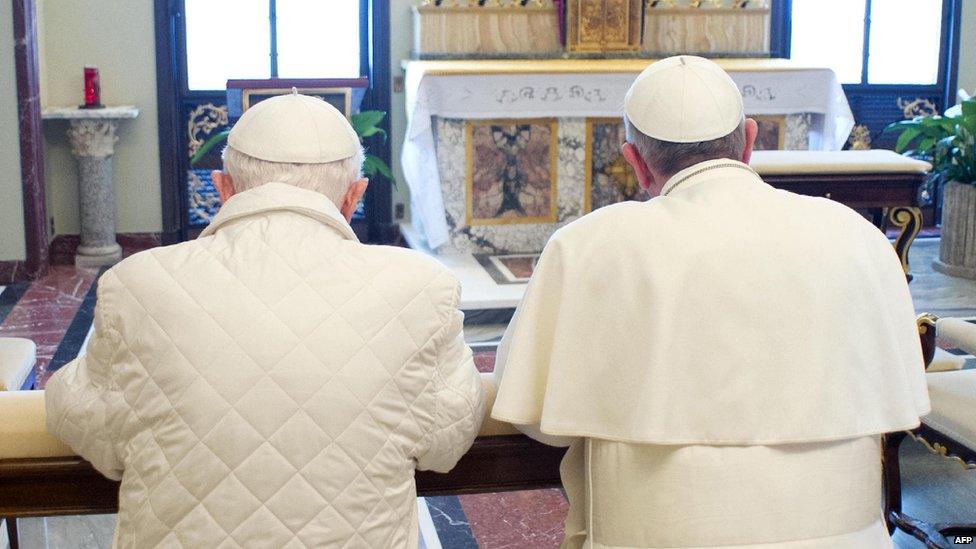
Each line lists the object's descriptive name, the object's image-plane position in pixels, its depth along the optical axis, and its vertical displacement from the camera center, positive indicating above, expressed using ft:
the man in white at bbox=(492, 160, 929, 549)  7.04 -1.73
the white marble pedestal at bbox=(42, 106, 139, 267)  26.45 -2.72
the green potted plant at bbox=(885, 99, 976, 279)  26.12 -2.68
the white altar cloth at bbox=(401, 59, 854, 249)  25.63 -0.99
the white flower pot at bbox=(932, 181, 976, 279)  26.14 -3.72
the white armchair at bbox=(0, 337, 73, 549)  7.32 -2.14
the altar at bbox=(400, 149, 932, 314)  20.01 -2.06
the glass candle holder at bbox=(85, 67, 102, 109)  26.35 -0.93
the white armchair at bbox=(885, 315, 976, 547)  10.79 -3.04
